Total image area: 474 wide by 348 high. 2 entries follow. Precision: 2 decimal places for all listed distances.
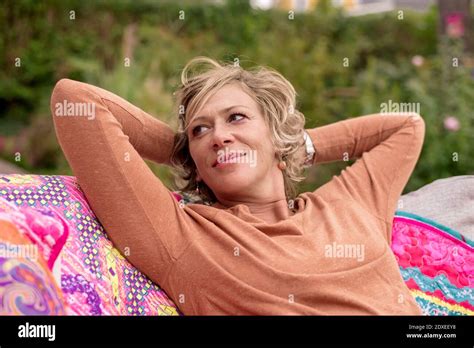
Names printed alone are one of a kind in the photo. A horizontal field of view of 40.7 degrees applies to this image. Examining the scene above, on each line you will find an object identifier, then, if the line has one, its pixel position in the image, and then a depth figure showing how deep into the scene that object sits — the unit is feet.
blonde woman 5.72
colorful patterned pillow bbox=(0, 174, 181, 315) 5.49
